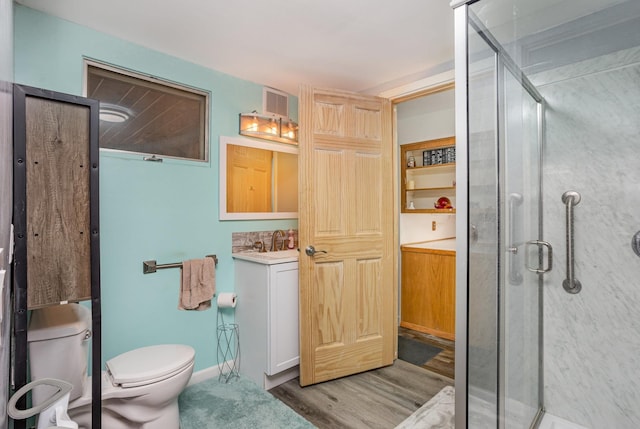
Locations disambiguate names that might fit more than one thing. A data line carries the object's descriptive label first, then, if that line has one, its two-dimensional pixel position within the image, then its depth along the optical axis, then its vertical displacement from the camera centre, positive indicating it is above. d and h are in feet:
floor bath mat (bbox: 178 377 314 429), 6.00 -3.92
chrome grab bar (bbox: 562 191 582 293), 5.84 -0.56
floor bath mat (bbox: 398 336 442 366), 8.71 -3.95
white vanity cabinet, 7.13 -2.47
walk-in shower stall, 3.90 -0.01
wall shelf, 11.51 +1.42
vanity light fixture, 8.33 +2.36
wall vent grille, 8.71 +3.10
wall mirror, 8.07 +0.94
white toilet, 4.49 -2.54
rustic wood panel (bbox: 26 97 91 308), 3.94 +0.17
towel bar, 6.77 -1.12
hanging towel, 7.32 -1.61
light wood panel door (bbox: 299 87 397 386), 7.48 -0.51
